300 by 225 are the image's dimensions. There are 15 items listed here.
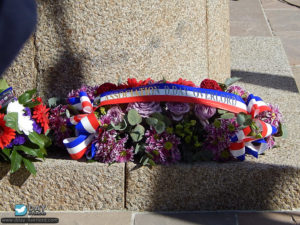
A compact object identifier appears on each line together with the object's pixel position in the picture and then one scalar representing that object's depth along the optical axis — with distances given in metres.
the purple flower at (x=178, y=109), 2.82
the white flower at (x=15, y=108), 2.74
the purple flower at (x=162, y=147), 2.74
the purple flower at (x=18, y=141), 2.72
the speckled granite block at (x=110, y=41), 3.00
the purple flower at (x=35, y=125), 2.80
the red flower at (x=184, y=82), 2.96
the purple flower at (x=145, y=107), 2.82
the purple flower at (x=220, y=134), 2.78
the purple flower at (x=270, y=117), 2.97
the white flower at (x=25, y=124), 2.71
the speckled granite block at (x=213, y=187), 2.77
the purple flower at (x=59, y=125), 2.91
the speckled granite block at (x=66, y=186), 2.78
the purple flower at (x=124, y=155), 2.78
